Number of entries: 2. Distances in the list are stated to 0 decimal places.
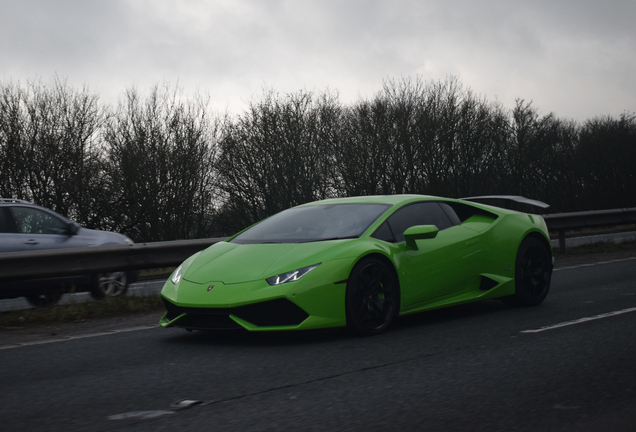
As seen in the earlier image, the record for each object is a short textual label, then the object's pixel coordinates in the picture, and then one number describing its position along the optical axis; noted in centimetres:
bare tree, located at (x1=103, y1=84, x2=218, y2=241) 3062
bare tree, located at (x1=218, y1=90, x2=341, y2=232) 3469
